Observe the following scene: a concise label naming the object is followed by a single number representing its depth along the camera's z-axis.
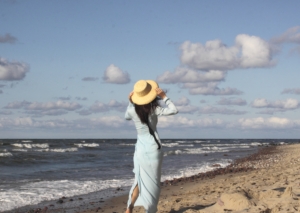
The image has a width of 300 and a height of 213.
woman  5.07
